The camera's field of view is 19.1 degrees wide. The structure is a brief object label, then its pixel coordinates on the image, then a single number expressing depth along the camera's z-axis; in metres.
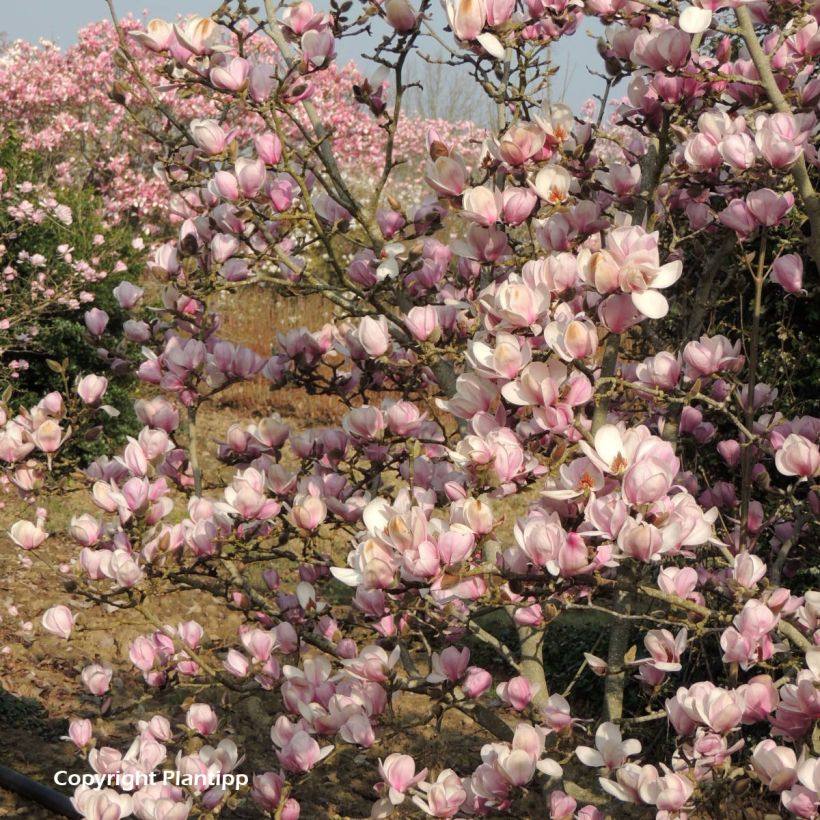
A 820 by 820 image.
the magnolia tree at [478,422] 3.81
